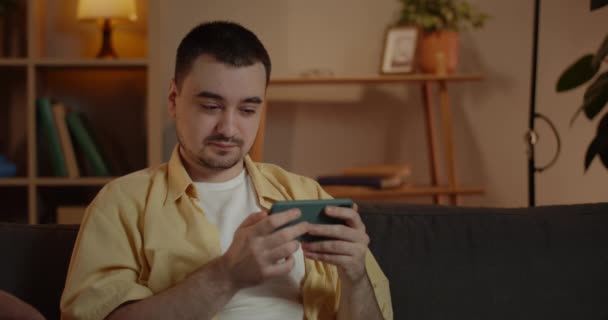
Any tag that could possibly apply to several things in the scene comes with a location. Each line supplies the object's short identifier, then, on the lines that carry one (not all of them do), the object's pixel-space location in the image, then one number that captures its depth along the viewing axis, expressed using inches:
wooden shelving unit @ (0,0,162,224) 129.3
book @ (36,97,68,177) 118.2
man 46.9
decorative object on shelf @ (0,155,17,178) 121.0
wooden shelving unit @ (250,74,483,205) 119.5
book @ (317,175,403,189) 119.4
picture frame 124.0
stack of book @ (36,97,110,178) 118.7
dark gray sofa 56.8
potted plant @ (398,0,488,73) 122.8
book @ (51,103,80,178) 119.5
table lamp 120.1
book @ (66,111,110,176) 120.6
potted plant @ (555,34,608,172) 87.6
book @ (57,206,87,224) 119.6
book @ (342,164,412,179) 121.3
